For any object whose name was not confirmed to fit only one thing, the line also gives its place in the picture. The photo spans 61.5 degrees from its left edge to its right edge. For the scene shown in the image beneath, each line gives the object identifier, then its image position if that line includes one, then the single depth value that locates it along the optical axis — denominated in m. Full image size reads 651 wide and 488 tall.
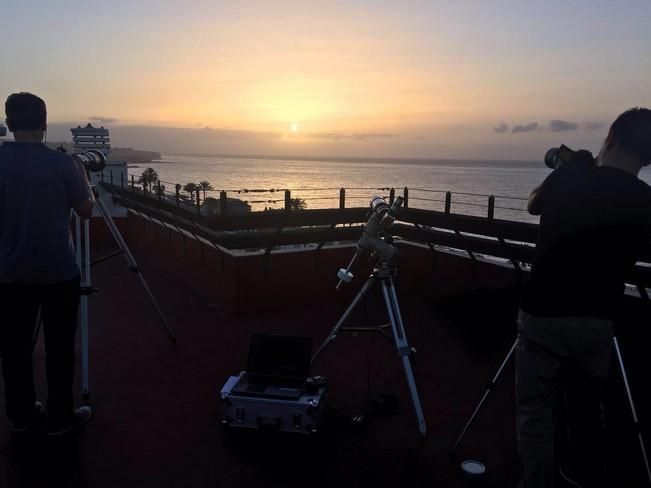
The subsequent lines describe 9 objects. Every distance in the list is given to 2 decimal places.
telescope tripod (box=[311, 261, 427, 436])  3.27
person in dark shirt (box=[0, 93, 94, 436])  2.83
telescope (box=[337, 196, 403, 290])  3.40
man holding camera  2.12
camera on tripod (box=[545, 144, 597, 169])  2.32
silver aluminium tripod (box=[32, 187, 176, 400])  3.56
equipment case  3.23
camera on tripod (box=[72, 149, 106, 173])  3.78
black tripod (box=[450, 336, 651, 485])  2.51
